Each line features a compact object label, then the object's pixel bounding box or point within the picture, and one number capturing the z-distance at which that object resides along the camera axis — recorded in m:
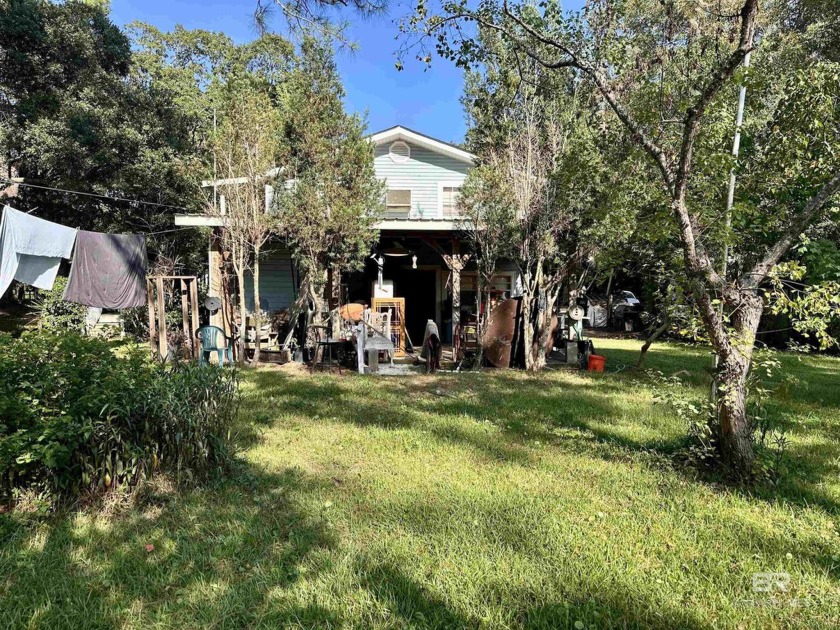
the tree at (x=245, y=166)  8.21
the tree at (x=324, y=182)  8.63
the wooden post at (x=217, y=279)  10.05
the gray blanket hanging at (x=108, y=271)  7.96
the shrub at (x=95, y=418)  2.77
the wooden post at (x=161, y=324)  7.67
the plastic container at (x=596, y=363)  8.70
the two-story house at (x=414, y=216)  11.73
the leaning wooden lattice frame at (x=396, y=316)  10.42
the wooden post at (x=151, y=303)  8.08
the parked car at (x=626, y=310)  18.20
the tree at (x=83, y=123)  13.36
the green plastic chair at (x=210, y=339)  7.83
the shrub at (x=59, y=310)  9.21
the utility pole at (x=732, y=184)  3.54
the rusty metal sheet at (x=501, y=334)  8.71
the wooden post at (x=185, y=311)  8.23
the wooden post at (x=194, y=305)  8.17
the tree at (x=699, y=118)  3.26
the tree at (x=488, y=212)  8.16
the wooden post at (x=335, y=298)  9.78
